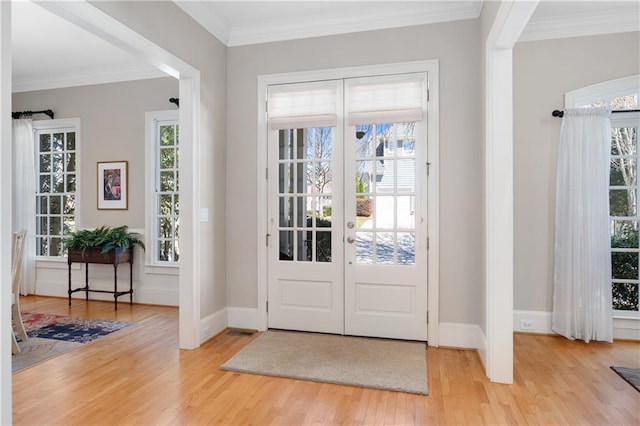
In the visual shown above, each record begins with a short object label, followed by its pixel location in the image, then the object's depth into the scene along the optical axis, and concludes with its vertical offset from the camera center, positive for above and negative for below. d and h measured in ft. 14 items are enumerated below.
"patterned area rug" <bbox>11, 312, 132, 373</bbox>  10.32 -3.91
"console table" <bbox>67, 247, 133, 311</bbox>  15.38 -1.96
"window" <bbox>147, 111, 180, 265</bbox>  16.07 +1.02
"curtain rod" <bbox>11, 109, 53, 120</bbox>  17.42 +4.61
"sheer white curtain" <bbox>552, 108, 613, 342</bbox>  11.43 -0.59
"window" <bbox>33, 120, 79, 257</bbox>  17.60 +1.38
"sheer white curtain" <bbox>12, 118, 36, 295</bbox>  17.66 +0.99
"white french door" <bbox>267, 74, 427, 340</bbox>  11.47 +0.07
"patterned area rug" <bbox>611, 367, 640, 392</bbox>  8.71 -3.97
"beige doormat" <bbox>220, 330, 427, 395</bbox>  8.93 -3.93
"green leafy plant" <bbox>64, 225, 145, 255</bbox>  15.40 -1.14
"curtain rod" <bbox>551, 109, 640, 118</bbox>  11.73 +3.04
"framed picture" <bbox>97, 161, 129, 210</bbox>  16.46 +1.17
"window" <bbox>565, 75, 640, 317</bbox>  11.87 +0.68
